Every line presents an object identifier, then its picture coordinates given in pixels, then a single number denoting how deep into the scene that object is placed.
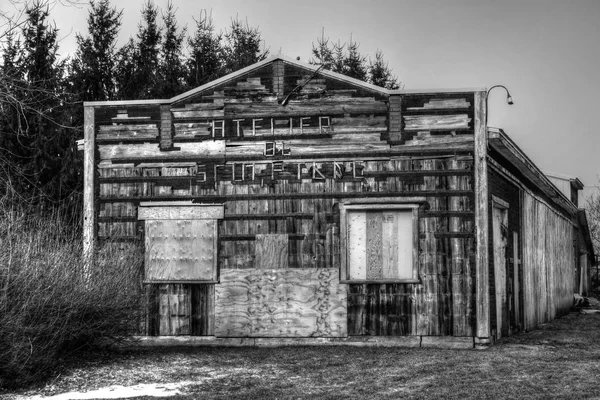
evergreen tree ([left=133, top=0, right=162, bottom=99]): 35.94
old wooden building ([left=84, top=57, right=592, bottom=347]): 15.66
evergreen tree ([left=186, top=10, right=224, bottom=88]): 36.94
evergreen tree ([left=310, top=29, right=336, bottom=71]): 40.38
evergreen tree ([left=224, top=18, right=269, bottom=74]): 36.48
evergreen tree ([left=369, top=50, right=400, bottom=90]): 40.22
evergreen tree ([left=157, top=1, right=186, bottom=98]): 35.88
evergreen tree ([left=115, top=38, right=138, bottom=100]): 35.84
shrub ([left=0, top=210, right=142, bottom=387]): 10.49
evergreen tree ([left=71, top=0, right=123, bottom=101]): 34.56
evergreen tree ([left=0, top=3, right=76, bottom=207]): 30.50
